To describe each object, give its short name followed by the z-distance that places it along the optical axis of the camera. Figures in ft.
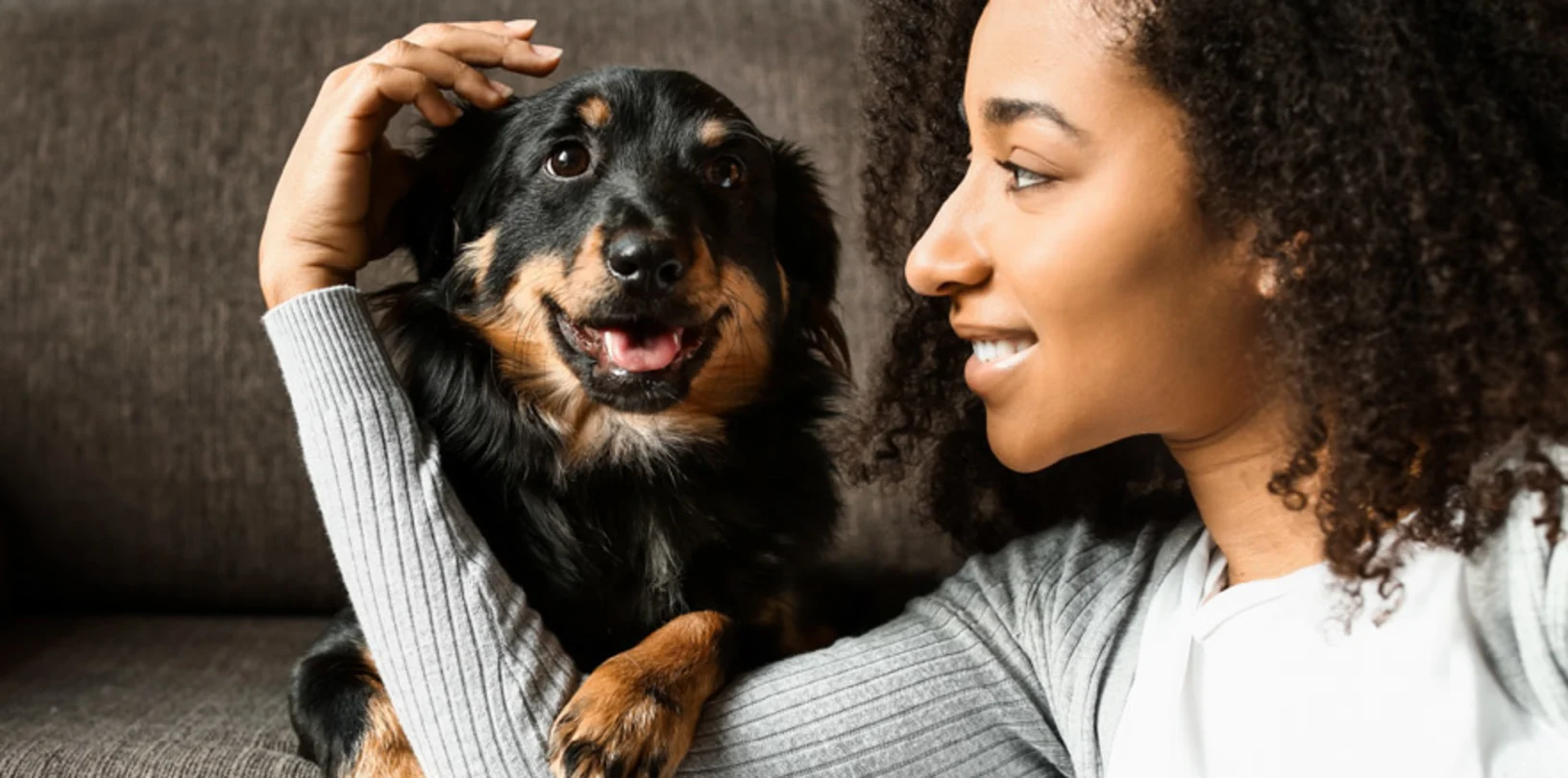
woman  3.26
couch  7.25
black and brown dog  4.64
